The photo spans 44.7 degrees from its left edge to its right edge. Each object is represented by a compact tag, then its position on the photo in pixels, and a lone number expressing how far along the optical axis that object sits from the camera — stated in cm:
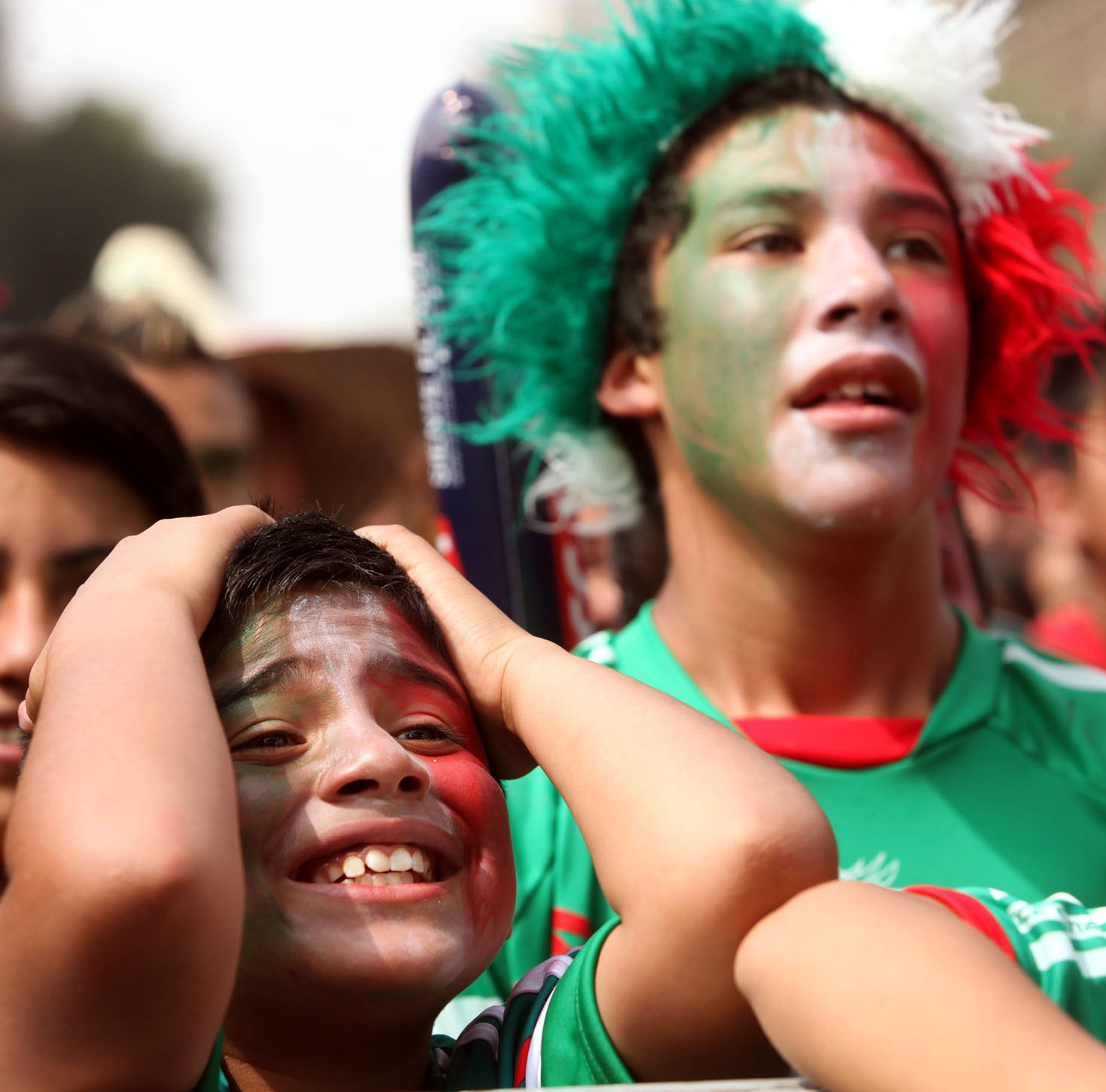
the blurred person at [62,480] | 171
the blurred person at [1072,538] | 367
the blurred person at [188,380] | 327
